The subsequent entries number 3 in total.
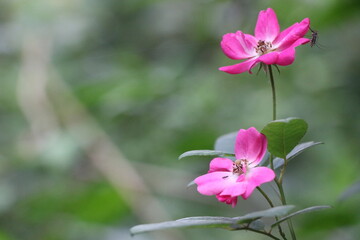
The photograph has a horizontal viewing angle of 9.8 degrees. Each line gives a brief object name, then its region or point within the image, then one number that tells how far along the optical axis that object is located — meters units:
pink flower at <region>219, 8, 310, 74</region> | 1.06
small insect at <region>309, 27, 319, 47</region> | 1.10
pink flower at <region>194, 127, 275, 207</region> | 1.03
